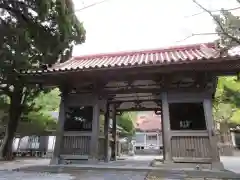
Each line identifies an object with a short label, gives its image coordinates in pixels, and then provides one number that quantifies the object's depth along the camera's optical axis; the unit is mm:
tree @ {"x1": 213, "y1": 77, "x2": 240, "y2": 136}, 15633
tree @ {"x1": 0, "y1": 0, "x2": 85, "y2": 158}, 6590
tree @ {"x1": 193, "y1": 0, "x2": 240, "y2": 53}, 4492
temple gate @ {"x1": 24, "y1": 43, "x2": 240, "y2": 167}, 7020
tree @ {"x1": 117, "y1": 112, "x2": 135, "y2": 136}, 21641
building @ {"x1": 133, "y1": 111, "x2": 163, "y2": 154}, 31720
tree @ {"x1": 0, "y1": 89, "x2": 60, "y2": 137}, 15844
